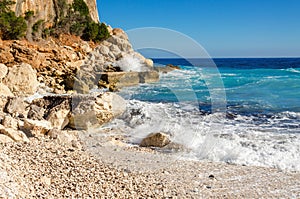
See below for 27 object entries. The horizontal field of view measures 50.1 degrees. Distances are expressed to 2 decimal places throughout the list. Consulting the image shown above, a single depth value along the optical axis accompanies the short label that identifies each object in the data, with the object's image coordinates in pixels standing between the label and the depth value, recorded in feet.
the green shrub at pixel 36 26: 84.42
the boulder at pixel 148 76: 70.08
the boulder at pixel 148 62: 80.76
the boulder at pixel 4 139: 16.92
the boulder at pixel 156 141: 22.82
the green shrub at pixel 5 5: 79.51
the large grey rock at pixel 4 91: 29.59
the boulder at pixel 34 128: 19.49
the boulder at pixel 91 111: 25.27
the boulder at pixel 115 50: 85.87
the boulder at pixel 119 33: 116.32
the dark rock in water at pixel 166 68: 96.60
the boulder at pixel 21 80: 35.29
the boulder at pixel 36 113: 24.11
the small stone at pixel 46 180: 13.00
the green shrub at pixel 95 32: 108.17
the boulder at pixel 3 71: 35.88
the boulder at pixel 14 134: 17.56
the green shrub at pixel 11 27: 71.82
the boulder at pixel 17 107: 24.58
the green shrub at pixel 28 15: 86.53
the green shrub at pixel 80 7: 119.03
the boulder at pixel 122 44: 93.76
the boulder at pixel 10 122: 19.38
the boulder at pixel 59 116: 24.08
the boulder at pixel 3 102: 25.02
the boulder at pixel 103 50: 83.33
